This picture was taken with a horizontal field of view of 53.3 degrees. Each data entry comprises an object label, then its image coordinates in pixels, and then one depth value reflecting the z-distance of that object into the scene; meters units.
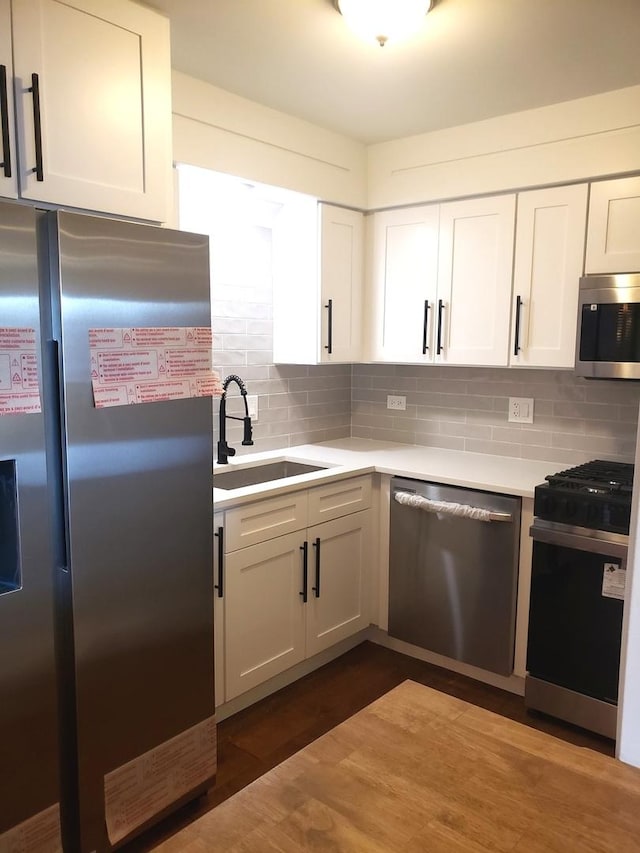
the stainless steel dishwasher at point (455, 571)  2.56
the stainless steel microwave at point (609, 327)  2.38
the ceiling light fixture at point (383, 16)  1.72
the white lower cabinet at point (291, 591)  2.35
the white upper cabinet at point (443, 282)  2.79
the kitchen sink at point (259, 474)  2.83
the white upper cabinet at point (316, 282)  2.99
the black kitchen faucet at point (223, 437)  2.75
